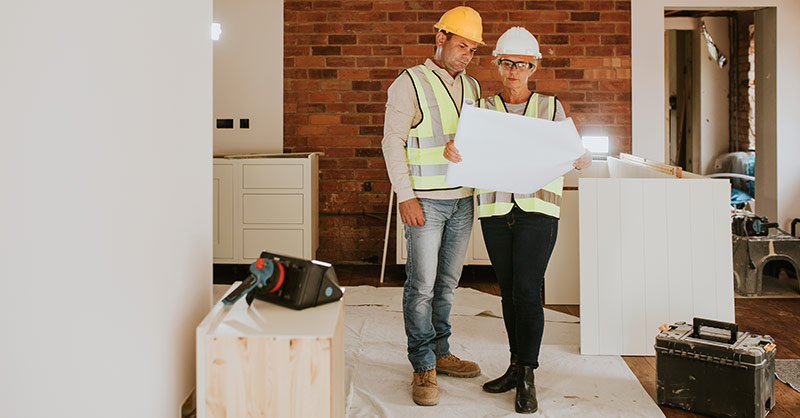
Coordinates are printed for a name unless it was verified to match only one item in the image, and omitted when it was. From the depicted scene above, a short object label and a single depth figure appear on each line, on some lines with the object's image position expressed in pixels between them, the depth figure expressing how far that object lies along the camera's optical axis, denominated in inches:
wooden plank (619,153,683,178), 123.8
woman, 92.7
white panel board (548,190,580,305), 154.8
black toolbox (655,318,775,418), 90.1
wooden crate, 60.1
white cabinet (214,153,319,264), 185.9
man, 95.4
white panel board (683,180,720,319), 117.5
